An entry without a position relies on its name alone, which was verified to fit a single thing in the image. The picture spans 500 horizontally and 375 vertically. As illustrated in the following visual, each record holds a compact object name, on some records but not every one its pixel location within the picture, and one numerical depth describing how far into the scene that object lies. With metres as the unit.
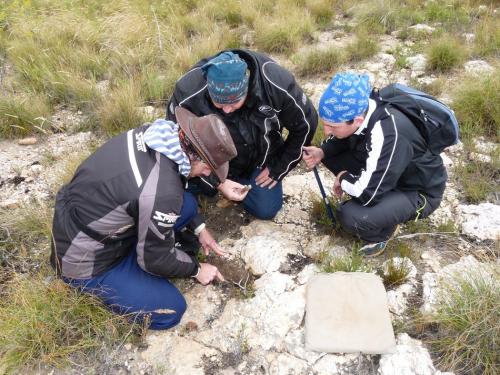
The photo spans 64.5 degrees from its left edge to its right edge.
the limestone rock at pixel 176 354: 2.18
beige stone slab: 2.09
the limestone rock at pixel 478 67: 4.06
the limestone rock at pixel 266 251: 2.66
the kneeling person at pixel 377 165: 2.33
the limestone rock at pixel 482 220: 2.74
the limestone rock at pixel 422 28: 5.25
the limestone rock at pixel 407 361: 1.99
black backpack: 2.40
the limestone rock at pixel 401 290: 2.30
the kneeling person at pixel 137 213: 1.95
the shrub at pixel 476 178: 3.07
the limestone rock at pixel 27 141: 3.90
